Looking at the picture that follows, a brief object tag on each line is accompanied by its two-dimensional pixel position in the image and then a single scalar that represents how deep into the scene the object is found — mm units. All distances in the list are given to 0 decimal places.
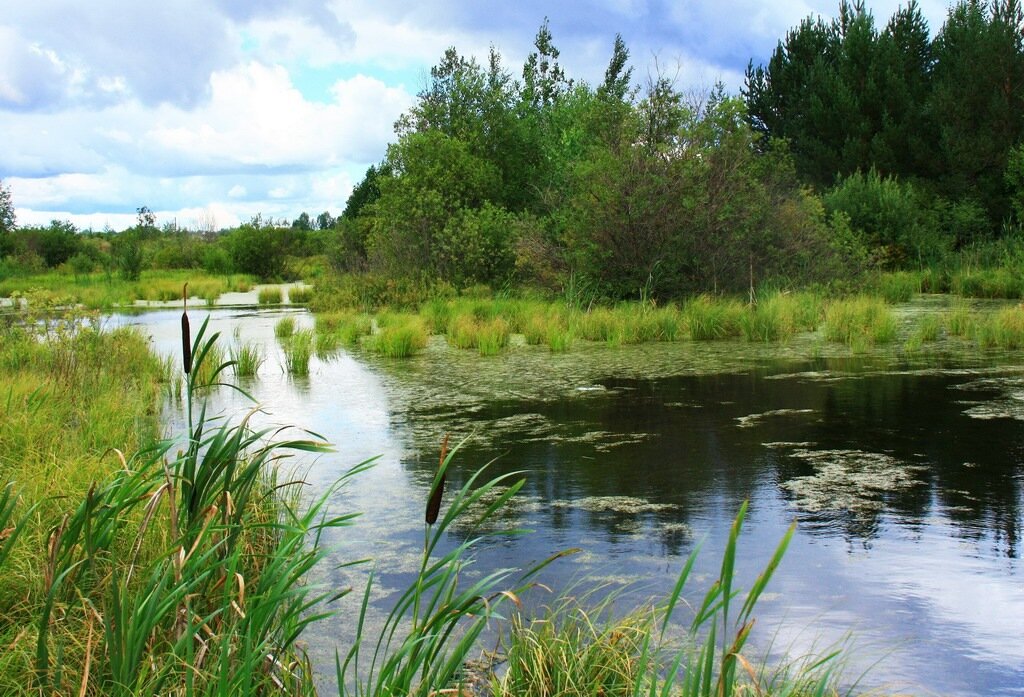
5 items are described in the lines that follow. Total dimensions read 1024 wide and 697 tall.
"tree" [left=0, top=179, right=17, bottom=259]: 33344
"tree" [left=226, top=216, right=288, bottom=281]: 31406
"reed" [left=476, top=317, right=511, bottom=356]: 11310
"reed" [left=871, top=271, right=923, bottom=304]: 16141
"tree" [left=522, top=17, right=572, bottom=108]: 32281
